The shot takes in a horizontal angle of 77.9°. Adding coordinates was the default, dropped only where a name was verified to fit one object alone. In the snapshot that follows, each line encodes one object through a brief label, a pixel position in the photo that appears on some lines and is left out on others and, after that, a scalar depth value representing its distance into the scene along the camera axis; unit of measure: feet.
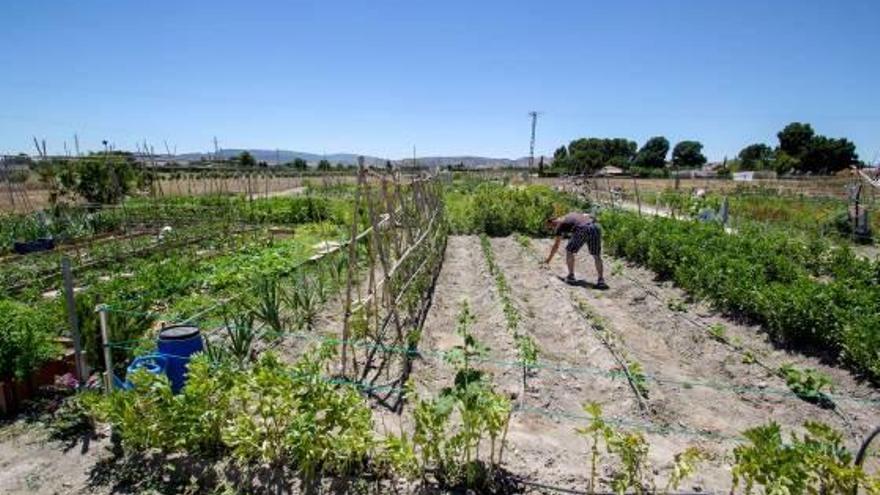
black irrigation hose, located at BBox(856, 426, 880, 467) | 8.29
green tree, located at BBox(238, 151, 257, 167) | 146.78
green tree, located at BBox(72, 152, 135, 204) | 59.52
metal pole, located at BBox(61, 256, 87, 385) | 13.15
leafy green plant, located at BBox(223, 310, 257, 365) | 15.49
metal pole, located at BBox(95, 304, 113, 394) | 13.07
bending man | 29.40
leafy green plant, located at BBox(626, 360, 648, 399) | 15.85
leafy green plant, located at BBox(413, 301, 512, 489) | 9.81
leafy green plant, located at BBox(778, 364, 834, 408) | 15.71
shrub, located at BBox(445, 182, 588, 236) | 52.16
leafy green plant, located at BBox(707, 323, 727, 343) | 20.97
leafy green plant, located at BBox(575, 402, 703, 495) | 8.79
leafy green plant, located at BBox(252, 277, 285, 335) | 18.37
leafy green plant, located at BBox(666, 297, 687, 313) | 25.25
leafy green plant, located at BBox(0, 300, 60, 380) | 13.33
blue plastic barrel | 13.82
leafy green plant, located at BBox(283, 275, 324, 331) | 20.42
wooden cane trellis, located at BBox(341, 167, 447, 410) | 16.29
